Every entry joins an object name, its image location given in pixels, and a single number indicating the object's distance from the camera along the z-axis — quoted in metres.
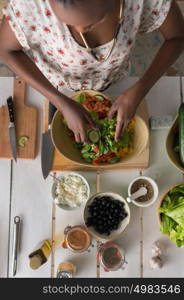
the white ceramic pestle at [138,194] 1.16
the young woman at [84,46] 0.90
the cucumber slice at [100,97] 1.14
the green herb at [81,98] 1.14
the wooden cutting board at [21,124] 1.24
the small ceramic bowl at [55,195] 1.18
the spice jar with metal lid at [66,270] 1.15
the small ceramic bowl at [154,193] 1.17
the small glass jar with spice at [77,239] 1.15
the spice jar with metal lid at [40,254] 1.14
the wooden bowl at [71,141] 1.11
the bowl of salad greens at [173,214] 1.12
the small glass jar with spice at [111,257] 1.15
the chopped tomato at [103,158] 1.12
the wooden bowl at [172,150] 1.11
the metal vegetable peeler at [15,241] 1.17
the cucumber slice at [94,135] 1.11
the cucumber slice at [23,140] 1.24
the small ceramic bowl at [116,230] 1.14
